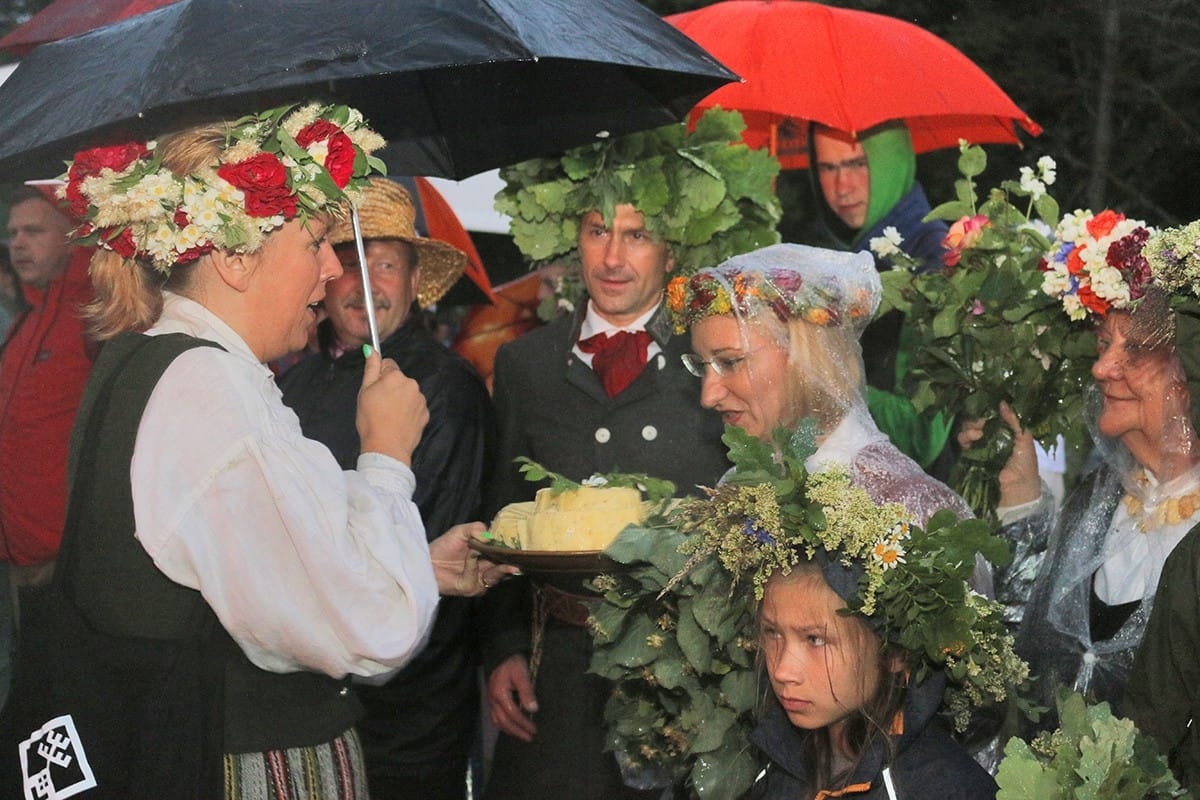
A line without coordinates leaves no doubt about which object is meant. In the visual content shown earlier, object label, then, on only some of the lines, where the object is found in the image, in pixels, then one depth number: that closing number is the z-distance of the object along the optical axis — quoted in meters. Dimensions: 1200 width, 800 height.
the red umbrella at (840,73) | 5.63
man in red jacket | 5.10
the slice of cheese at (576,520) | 3.90
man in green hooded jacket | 5.80
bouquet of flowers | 4.53
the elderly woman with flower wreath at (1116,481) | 3.92
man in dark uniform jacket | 4.71
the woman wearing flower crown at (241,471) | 3.03
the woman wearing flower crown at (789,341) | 4.08
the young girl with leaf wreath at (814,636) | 3.19
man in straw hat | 5.17
